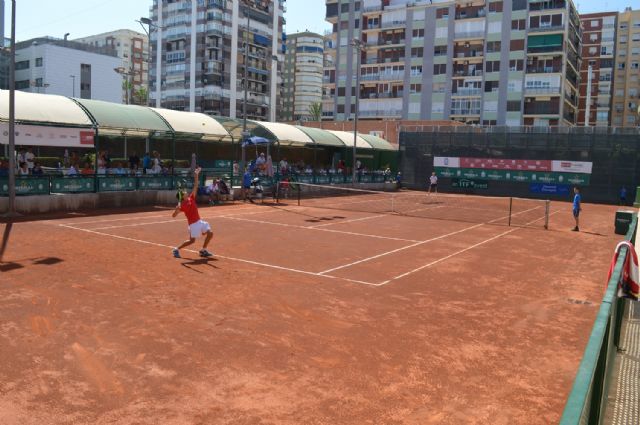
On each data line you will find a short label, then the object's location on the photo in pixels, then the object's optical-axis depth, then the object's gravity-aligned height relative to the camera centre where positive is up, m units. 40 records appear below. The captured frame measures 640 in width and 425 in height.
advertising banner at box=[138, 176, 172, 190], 25.00 -0.83
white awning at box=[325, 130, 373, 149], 46.92 +2.94
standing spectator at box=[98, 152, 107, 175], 25.09 -0.07
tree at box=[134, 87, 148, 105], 105.56 +13.68
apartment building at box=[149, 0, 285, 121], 95.25 +20.30
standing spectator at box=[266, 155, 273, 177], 31.34 +0.16
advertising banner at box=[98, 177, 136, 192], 23.17 -0.88
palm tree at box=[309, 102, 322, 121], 111.18 +12.45
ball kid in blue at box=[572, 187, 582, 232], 21.40 -0.96
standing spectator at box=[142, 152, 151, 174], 27.14 +0.16
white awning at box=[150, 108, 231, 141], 30.08 +2.52
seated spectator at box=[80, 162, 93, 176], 23.13 -0.40
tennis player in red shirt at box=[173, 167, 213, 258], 12.78 -1.29
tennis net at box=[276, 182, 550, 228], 26.31 -1.73
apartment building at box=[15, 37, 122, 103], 92.94 +16.70
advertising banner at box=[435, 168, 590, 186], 41.97 +0.30
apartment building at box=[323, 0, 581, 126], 70.06 +16.31
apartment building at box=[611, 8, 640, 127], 102.25 +21.70
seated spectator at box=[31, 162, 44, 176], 21.84 -0.40
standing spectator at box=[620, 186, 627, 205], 39.22 -0.91
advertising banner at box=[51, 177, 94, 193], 21.31 -0.88
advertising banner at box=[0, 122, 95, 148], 21.33 +1.07
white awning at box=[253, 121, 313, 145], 37.51 +2.66
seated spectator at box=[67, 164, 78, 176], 22.97 -0.38
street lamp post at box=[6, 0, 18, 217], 18.28 +1.85
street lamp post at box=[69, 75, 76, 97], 94.49 +14.34
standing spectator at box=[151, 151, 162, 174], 27.25 -0.02
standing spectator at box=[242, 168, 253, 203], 28.77 -0.85
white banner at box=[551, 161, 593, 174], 41.56 +1.16
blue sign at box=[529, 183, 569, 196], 42.42 -0.63
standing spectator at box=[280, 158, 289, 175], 34.59 +0.16
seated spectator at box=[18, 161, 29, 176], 21.03 -0.34
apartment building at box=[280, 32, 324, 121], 145.12 +26.66
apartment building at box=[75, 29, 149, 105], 136.38 +29.43
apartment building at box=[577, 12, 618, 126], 100.12 +21.94
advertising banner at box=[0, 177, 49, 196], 19.66 -0.95
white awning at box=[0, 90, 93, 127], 21.75 +2.17
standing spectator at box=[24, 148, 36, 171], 22.27 +0.07
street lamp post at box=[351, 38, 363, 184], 38.72 +9.08
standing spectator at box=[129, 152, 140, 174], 28.01 +0.14
